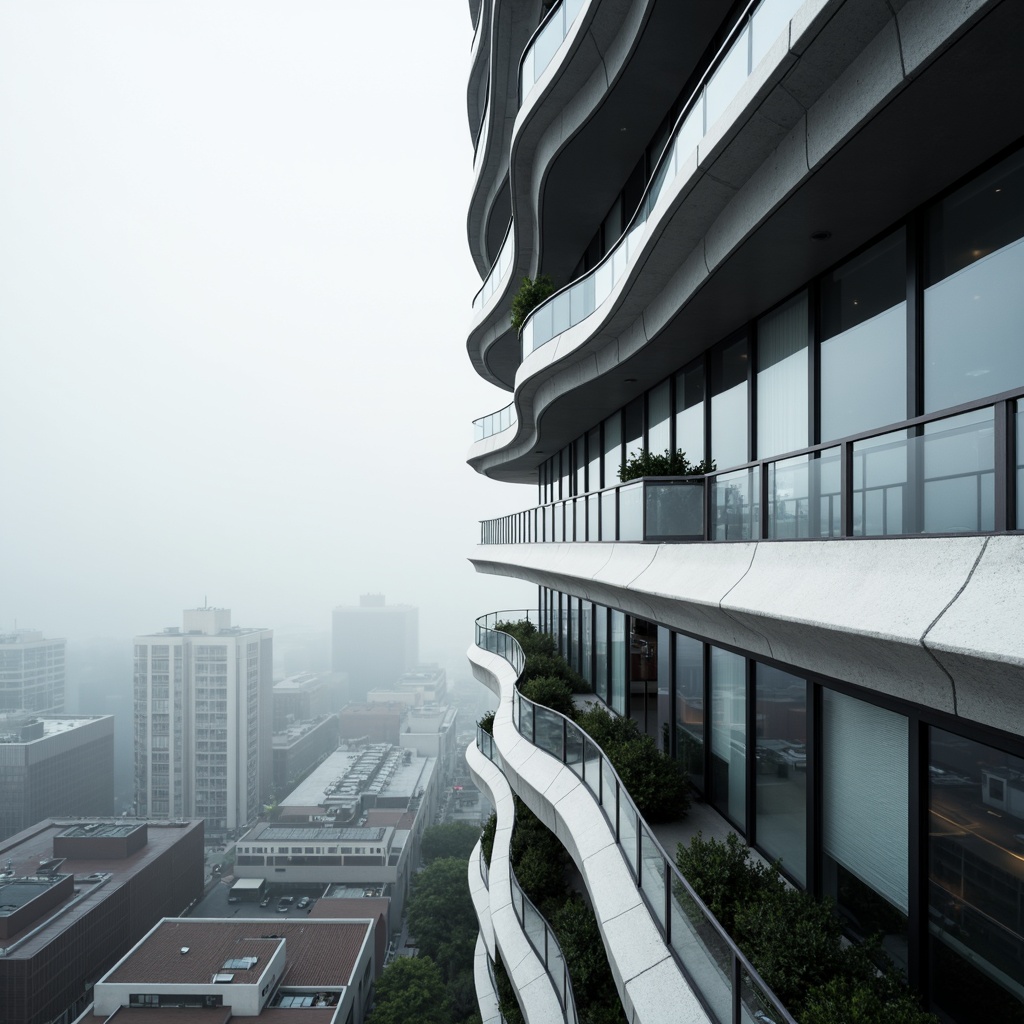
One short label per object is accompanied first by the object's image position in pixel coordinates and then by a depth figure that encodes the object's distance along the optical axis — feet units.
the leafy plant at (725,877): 25.76
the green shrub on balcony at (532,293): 64.64
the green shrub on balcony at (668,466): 39.88
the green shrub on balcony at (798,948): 19.34
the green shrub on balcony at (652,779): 36.99
